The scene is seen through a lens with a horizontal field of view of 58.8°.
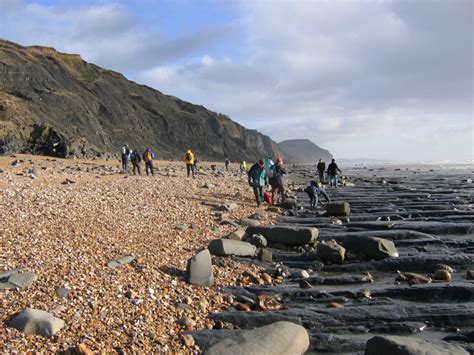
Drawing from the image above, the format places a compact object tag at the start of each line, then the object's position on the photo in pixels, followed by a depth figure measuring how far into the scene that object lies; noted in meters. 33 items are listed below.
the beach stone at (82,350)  5.18
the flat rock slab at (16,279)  6.51
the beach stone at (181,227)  12.25
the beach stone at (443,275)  8.88
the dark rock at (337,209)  17.05
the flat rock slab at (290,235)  11.59
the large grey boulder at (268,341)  5.53
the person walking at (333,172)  29.84
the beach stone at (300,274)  9.15
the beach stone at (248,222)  14.05
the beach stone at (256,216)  15.27
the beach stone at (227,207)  16.44
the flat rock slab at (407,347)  5.23
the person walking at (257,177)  18.12
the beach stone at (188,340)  5.92
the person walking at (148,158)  28.00
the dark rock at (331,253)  10.25
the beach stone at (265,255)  10.30
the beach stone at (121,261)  8.01
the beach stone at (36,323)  5.44
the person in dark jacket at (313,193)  19.50
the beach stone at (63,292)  6.44
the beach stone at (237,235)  11.42
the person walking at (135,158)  28.41
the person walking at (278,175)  18.89
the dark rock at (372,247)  10.32
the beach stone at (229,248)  9.96
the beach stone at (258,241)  11.39
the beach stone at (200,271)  8.03
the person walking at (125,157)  29.91
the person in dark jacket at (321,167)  32.06
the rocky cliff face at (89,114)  42.41
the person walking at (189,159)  28.62
